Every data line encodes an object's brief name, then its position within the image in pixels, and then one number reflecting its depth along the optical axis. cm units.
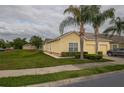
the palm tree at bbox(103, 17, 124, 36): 1427
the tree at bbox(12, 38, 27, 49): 3429
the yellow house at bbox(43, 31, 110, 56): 1207
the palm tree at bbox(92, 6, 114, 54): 1080
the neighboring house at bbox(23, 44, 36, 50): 3387
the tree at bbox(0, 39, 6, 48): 3615
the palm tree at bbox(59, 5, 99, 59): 924
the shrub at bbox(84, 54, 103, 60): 955
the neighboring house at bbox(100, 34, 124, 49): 1548
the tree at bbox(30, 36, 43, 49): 3164
